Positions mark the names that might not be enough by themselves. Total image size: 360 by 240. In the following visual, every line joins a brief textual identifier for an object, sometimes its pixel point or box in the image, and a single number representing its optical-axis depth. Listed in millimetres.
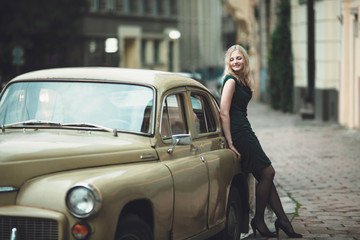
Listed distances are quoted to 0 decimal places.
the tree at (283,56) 30656
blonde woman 7715
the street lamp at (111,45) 36812
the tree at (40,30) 42375
